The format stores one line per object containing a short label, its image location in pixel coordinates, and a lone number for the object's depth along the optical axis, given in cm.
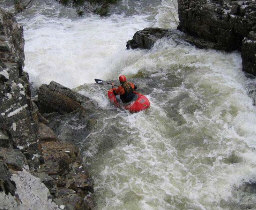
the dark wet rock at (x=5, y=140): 444
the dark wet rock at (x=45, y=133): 670
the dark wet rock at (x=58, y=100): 853
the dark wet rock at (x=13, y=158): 404
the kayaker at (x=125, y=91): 853
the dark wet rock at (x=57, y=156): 594
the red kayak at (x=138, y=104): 841
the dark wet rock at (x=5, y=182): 330
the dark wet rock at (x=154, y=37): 1154
